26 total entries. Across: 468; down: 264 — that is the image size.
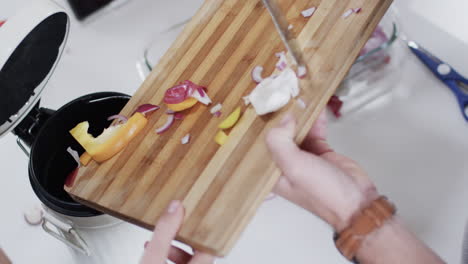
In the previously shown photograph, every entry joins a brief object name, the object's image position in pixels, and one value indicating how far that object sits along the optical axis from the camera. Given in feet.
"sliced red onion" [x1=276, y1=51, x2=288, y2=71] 2.37
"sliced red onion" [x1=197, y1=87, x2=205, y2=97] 2.41
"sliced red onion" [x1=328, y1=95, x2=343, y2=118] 3.27
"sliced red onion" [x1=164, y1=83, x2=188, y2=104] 2.40
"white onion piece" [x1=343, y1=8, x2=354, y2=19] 2.40
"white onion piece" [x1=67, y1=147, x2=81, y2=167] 2.55
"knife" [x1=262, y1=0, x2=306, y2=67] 2.15
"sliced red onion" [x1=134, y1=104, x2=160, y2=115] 2.53
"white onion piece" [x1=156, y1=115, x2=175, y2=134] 2.44
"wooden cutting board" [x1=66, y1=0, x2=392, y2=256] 2.10
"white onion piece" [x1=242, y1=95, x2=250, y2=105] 2.32
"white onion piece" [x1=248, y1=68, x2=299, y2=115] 2.20
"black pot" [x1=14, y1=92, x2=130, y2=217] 2.62
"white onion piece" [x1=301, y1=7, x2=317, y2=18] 2.47
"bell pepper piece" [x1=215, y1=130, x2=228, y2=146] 2.26
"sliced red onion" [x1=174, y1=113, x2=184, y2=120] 2.44
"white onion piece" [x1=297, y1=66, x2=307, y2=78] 2.30
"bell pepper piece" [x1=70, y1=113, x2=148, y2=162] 2.44
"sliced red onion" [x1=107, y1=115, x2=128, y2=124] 2.57
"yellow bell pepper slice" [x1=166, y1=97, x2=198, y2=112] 2.40
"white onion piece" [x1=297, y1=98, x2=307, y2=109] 2.22
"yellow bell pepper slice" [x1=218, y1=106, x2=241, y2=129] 2.28
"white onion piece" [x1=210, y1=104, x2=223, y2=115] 2.38
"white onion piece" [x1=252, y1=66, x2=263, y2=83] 2.37
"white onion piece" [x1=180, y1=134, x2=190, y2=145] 2.35
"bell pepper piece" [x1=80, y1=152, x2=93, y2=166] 2.50
